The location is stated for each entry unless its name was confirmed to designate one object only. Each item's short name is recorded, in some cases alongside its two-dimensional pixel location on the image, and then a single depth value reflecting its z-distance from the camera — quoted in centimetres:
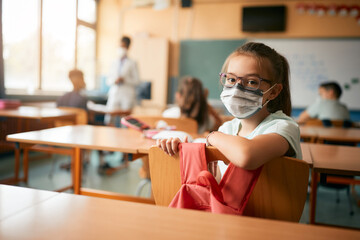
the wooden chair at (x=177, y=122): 214
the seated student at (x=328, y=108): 344
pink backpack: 81
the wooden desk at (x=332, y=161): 122
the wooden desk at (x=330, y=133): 233
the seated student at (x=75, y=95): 359
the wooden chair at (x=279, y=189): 82
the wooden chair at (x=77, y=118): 306
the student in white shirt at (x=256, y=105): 90
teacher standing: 473
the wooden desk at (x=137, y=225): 54
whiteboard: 563
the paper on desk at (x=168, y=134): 154
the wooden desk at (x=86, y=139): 152
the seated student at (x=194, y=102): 245
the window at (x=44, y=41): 432
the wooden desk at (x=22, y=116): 269
